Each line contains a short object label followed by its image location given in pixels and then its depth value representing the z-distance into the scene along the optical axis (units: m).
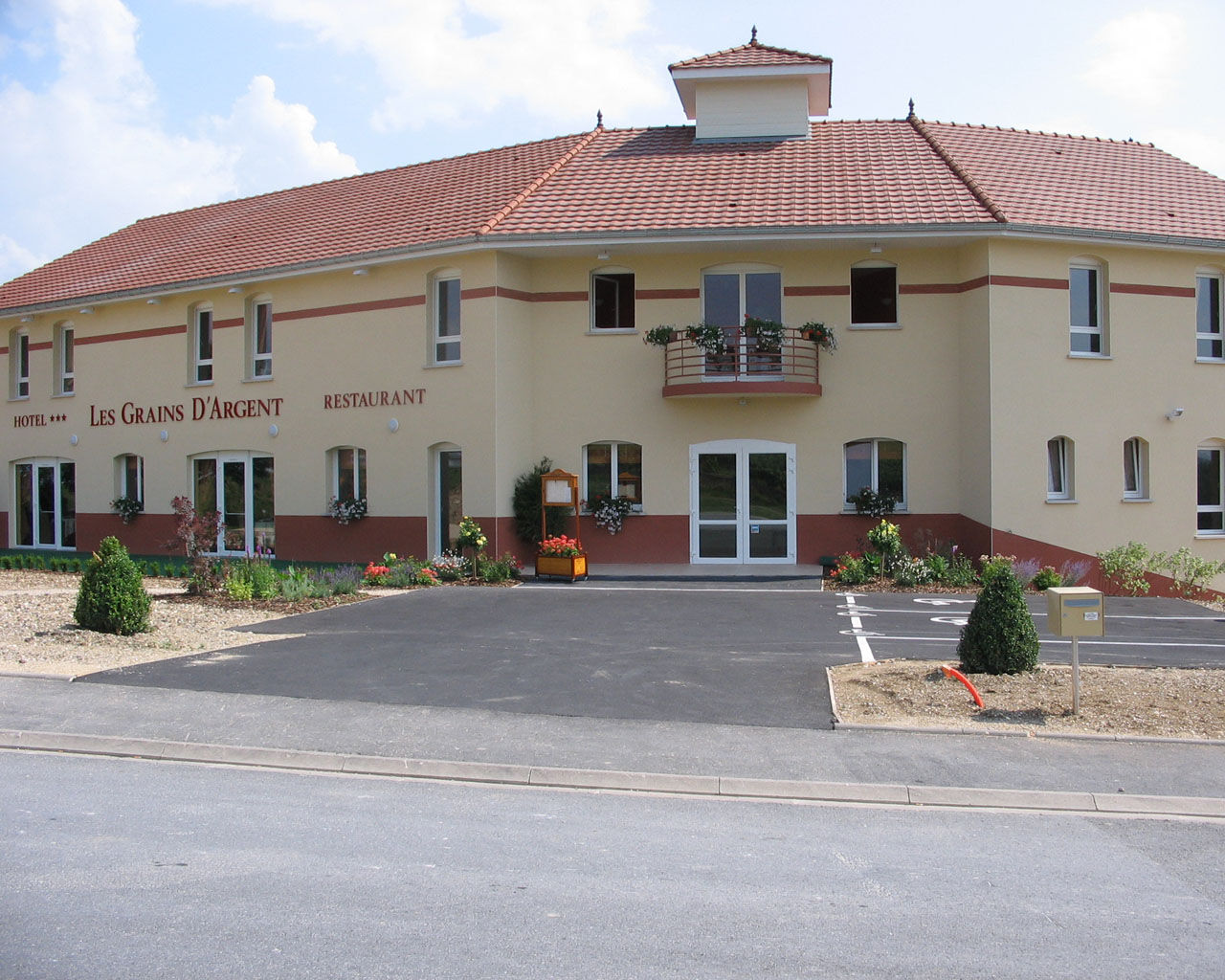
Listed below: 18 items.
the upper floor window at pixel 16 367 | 28.31
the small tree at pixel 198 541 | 16.25
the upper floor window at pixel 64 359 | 27.31
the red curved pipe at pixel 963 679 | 8.94
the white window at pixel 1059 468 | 20.19
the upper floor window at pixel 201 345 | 24.78
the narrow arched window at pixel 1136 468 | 20.52
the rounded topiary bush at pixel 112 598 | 12.64
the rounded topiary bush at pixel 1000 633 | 9.80
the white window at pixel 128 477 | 25.94
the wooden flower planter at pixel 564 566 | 19.00
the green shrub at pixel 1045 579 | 18.09
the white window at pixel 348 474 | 22.47
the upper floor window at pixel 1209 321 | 21.03
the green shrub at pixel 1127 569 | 19.08
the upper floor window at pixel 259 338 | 23.80
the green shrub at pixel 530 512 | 20.56
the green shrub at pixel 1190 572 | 19.19
